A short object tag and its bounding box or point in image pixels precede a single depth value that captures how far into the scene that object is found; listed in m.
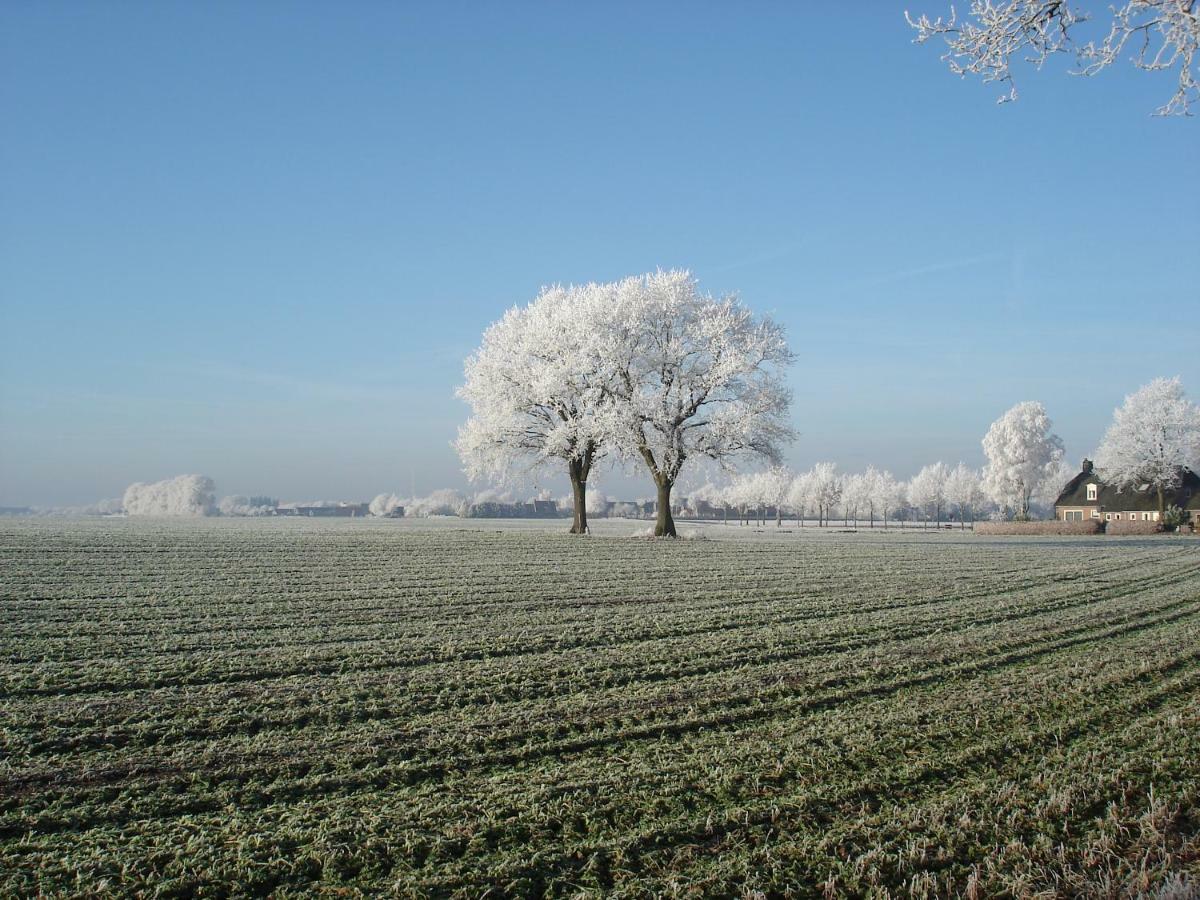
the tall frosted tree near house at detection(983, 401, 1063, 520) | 87.50
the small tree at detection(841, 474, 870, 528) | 156.38
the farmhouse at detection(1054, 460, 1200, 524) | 74.19
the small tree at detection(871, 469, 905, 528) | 153.75
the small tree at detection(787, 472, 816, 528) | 159.12
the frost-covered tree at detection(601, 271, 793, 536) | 37.84
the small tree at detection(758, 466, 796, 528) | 144.38
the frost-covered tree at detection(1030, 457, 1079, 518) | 114.68
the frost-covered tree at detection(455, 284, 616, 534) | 39.47
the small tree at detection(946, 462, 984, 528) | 135.50
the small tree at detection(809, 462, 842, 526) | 149.88
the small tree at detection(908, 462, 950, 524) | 150.12
